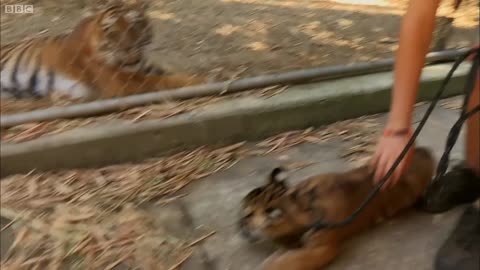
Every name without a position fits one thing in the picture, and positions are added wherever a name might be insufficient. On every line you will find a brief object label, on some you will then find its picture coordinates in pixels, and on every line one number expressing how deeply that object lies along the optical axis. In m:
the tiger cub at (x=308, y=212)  2.03
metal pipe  2.52
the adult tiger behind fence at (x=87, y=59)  2.62
